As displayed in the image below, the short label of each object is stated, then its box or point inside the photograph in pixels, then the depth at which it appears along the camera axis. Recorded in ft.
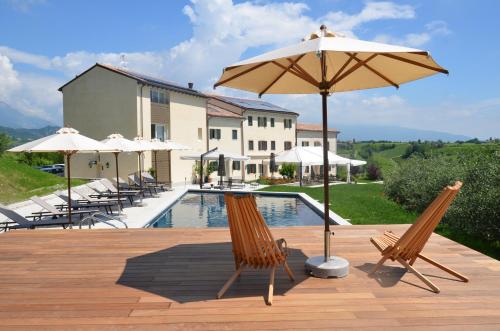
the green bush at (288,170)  117.55
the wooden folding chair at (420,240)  13.03
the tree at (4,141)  132.69
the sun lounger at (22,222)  27.86
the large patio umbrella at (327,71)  12.26
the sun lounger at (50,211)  33.01
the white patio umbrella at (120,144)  44.72
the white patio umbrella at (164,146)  58.70
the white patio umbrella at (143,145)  51.69
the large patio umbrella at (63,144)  29.17
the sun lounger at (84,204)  39.55
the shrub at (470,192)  27.04
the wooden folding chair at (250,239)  12.42
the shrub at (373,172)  133.90
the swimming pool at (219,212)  41.27
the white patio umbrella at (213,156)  79.61
